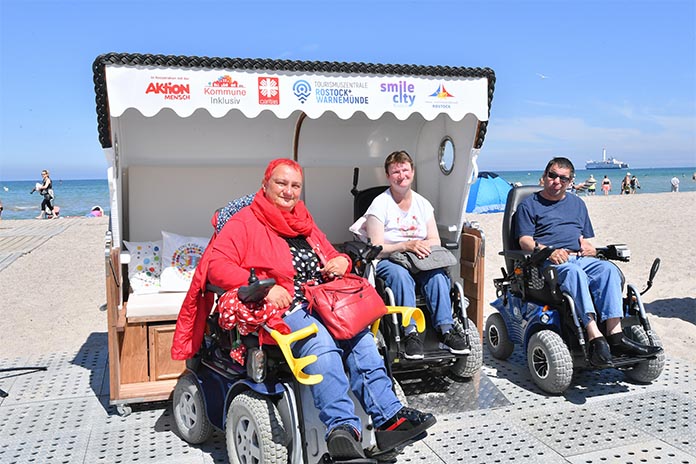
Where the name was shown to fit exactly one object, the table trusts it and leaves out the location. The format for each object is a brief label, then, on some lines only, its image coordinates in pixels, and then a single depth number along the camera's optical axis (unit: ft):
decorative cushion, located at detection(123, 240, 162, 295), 15.23
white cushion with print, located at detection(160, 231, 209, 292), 15.43
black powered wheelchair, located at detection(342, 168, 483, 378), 12.83
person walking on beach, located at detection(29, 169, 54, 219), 64.59
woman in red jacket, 9.25
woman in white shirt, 13.56
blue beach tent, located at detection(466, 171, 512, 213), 65.62
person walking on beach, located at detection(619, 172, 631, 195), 101.60
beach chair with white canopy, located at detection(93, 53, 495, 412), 12.28
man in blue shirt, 13.50
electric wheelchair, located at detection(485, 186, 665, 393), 13.53
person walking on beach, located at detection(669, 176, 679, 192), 96.98
